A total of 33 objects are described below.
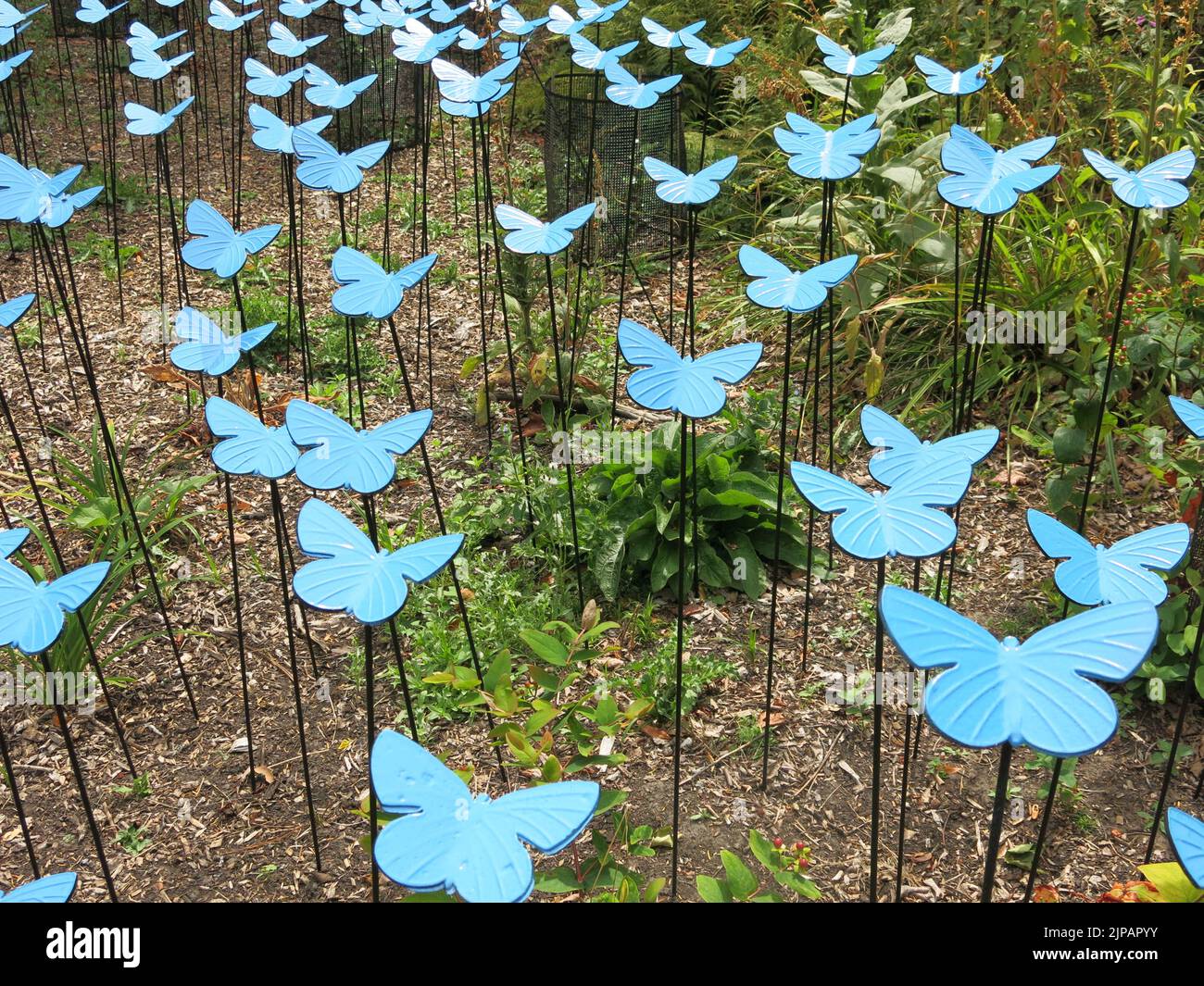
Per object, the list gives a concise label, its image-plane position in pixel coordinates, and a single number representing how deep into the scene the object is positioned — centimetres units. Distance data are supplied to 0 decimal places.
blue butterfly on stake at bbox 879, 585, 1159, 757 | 97
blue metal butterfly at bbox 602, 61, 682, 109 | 270
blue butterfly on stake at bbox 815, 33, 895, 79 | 263
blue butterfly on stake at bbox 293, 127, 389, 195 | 238
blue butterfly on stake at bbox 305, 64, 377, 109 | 289
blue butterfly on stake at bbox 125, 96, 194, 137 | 287
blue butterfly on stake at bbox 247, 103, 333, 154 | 259
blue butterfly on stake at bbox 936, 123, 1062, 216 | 185
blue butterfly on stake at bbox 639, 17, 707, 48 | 305
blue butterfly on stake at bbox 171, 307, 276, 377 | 195
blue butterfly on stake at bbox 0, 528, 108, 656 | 141
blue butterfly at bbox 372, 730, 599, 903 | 104
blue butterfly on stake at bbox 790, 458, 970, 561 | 132
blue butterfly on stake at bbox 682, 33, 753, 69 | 279
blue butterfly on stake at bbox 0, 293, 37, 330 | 209
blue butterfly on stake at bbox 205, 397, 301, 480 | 165
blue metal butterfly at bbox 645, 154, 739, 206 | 219
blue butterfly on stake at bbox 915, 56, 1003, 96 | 245
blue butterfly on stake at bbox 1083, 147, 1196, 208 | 177
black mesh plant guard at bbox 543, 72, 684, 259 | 494
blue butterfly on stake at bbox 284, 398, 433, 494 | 150
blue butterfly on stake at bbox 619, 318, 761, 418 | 168
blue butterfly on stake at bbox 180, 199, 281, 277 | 219
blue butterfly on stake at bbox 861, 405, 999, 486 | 150
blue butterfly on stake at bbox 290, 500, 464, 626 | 131
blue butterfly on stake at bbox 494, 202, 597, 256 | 209
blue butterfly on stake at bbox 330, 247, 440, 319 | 192
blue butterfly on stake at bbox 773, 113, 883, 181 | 207
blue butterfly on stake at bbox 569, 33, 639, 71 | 297
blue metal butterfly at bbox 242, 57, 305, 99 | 310
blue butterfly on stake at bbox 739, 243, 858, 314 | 181
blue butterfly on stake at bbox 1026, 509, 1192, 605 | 140
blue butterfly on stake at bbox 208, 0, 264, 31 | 354
